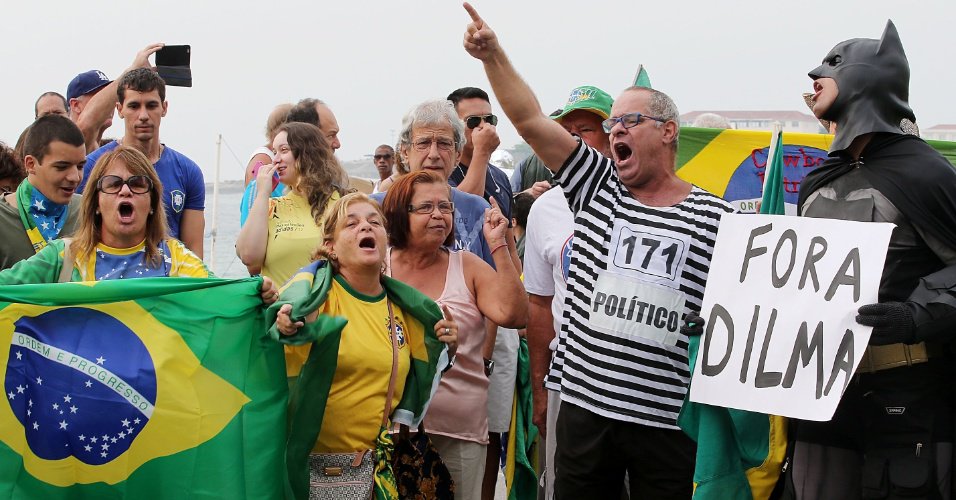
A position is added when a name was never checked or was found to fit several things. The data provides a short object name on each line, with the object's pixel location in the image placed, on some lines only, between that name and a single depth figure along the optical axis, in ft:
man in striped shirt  14.30
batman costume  12.66
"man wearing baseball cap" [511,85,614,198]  20.17
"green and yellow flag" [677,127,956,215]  22.75
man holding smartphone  20.20
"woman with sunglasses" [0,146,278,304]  15.06
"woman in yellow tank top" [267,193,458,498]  14.53
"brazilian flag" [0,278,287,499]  14.46
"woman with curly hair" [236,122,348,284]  19.11
